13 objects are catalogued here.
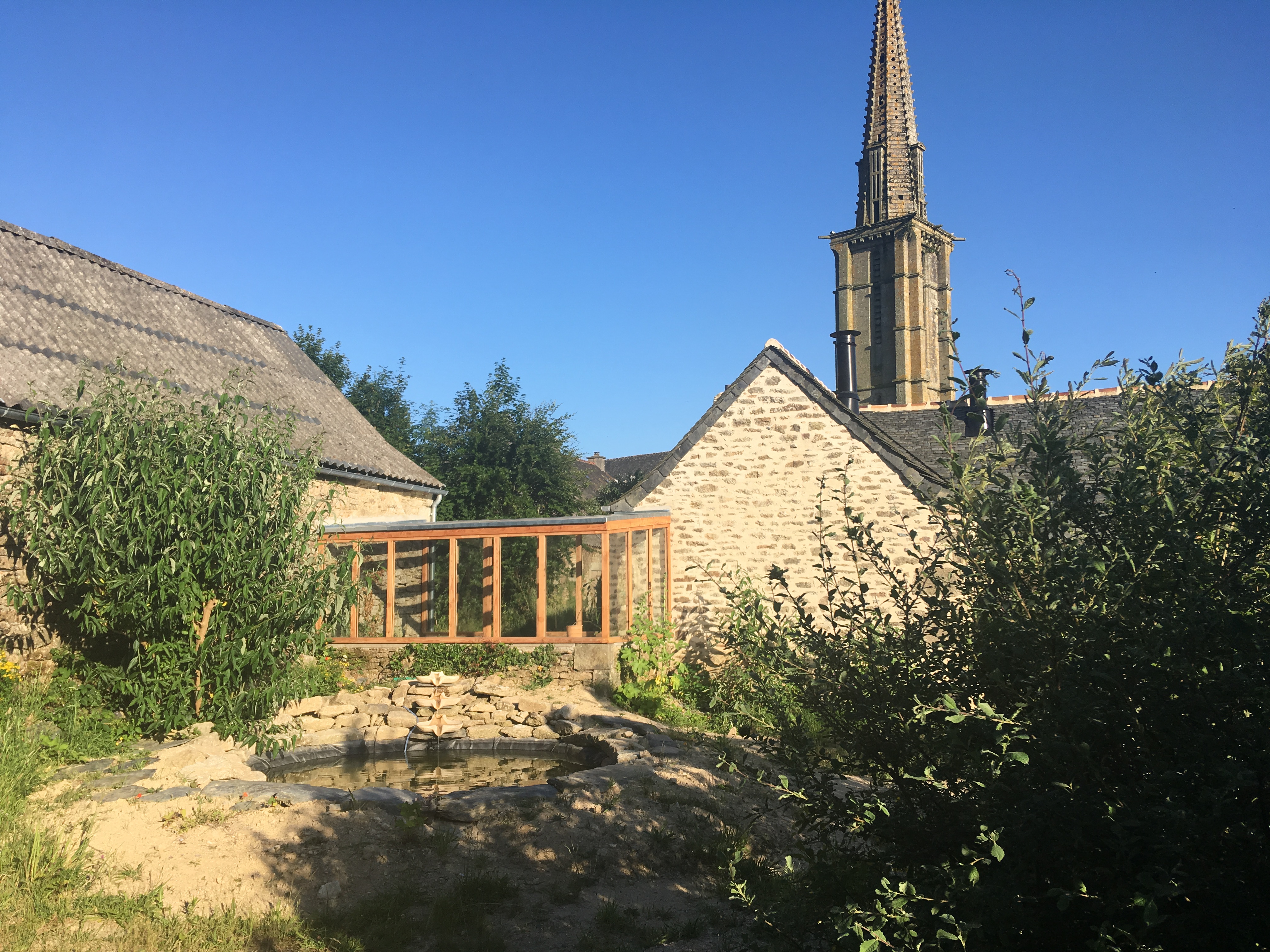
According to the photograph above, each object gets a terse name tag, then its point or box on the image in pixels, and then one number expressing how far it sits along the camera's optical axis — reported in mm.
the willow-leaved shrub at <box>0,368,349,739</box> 7242
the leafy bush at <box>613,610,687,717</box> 10023
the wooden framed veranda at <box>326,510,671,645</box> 10719
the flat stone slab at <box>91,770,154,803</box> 5789
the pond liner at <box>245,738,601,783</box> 8305
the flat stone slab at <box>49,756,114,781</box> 6246
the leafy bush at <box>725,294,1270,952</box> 2109
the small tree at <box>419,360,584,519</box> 19641
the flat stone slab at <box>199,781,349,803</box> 5984
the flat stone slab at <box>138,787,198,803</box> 5754
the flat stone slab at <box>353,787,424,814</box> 6082
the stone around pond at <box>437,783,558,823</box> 5945
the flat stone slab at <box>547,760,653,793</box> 6469
